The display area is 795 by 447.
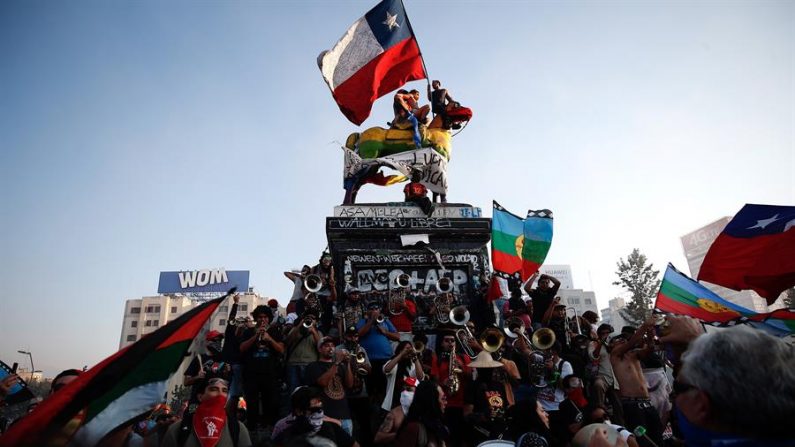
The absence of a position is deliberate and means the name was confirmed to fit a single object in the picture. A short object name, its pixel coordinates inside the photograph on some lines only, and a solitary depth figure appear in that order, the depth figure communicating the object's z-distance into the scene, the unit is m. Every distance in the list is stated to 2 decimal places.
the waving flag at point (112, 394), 2.64
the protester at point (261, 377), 7.38
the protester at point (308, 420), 4.67
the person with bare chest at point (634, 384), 6.17
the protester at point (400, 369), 6.84
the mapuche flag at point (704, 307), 7.60
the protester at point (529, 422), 5.19
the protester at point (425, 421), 5.25
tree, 41.56
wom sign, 68.88
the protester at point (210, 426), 4.87
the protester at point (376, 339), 8.61
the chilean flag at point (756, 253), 7.86
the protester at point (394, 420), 5.28
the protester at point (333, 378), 5.98
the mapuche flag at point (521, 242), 11.84
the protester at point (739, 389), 1.90
